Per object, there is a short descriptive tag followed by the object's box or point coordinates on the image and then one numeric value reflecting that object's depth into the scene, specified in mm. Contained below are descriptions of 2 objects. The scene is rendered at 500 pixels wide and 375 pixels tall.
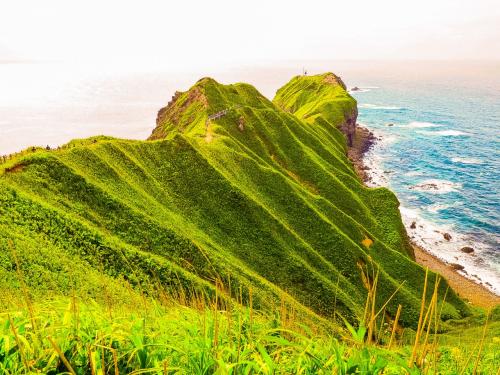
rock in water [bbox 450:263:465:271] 61291
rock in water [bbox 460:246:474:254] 66188
